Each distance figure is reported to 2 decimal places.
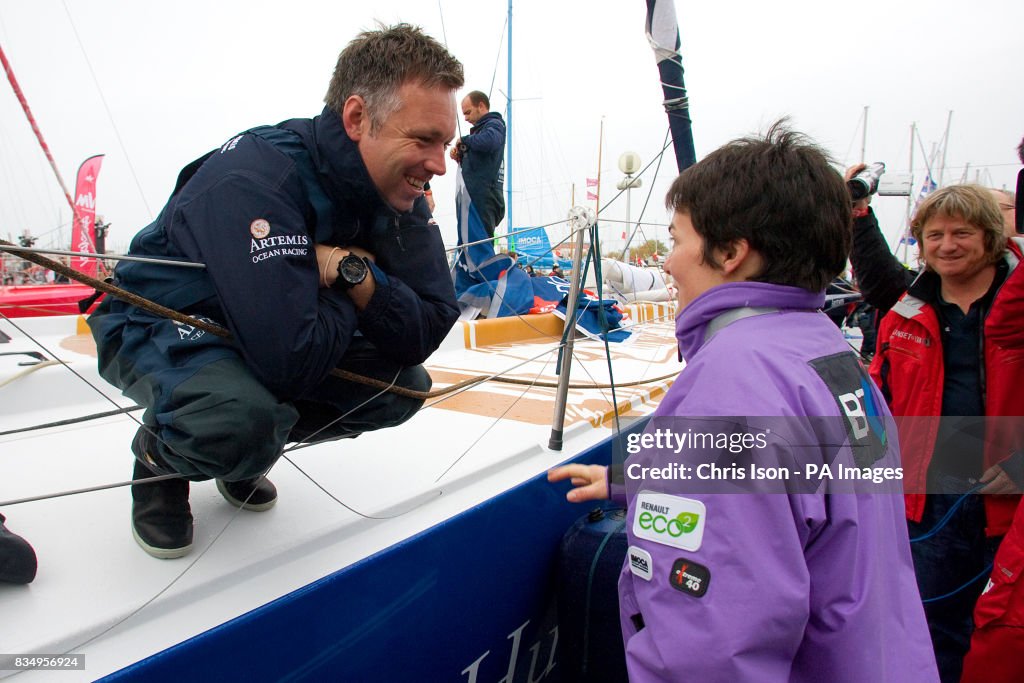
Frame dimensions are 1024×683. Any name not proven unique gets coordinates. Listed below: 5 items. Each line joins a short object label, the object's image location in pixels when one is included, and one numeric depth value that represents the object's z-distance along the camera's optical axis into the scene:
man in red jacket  1.84
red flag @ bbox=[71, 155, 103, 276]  12.07
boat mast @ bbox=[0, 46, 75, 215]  3.87
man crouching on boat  1.09
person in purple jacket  0.81
